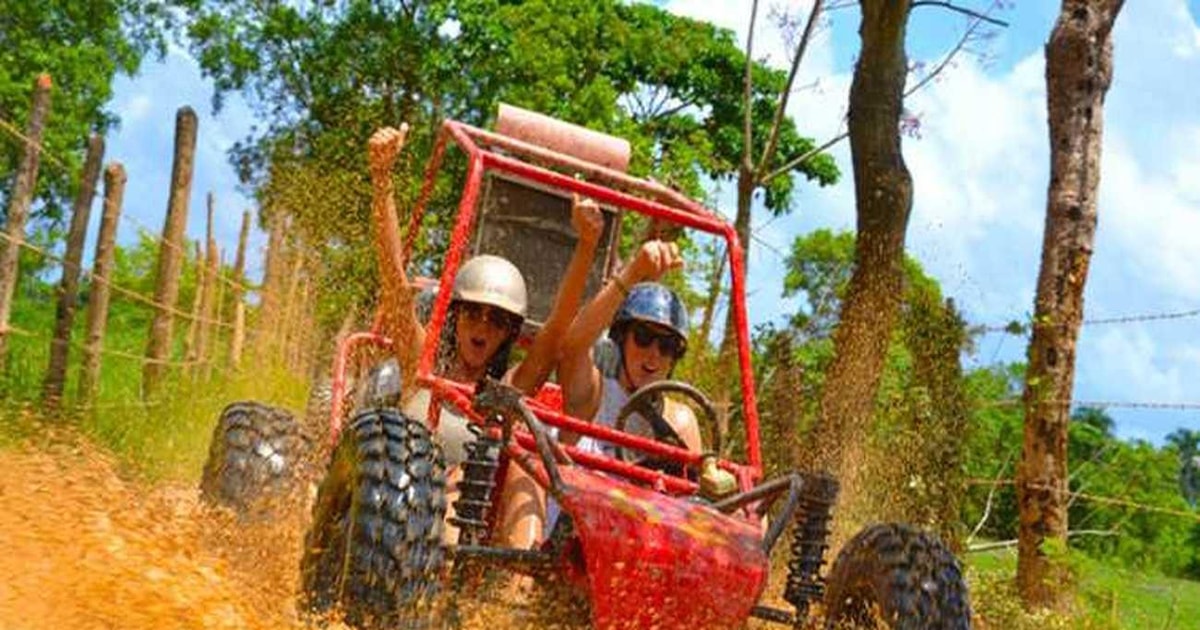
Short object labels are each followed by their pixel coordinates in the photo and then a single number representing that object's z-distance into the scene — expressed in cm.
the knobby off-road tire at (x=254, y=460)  641
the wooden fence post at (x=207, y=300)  1429
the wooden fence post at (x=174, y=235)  1171
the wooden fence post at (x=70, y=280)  967
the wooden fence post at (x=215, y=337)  1446
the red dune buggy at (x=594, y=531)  411
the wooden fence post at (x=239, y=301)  1619
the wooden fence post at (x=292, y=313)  1741
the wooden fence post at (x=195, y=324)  1423
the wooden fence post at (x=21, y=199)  844
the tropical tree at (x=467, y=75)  2477
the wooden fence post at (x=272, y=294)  1691
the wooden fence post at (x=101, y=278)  1016
